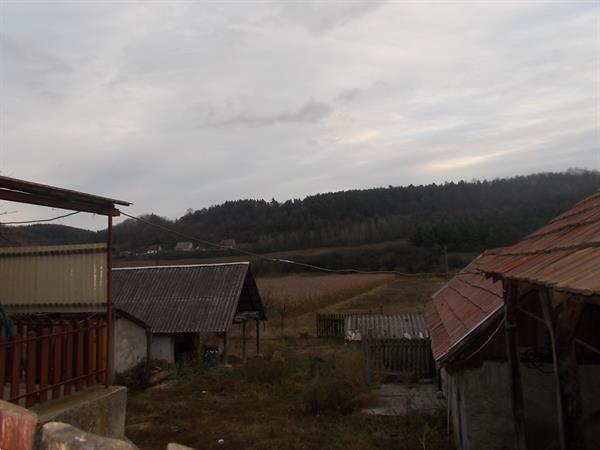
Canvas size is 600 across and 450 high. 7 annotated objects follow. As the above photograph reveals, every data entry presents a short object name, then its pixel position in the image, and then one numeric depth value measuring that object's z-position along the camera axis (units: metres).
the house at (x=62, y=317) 4.98
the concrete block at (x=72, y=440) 2.11
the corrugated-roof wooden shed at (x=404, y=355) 16.95
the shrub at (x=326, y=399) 12.62
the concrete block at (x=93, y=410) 4.87
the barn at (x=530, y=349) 4.17
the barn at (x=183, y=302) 18.88
